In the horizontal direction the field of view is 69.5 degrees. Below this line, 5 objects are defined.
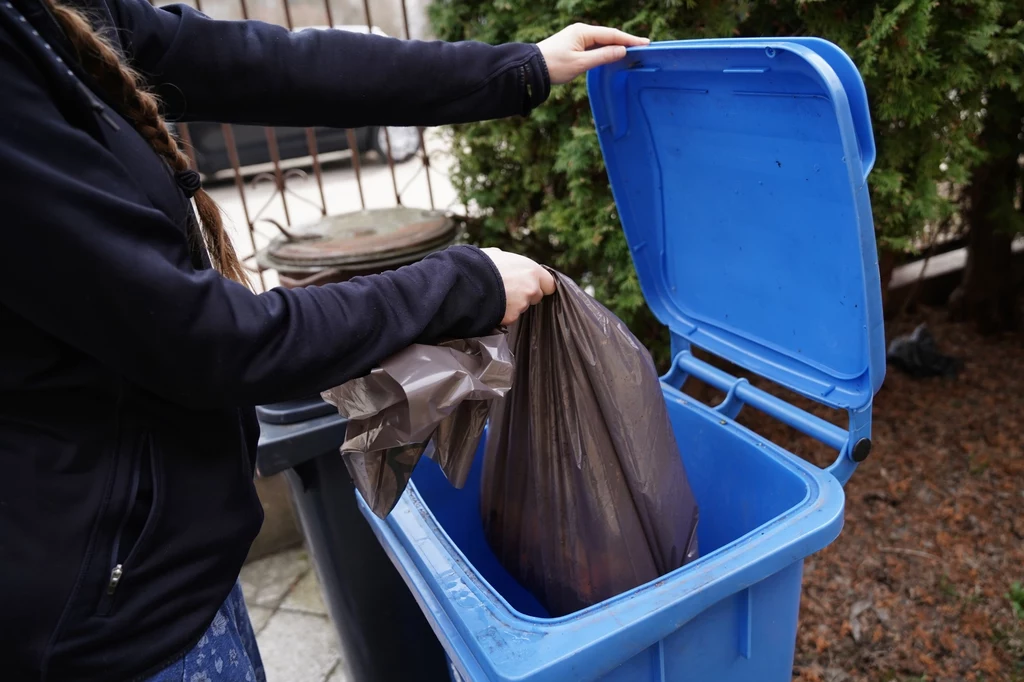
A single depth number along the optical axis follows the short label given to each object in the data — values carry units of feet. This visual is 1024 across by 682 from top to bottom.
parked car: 19.07
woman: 2.40
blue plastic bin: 3.62
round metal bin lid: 6.65
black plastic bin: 5.80
